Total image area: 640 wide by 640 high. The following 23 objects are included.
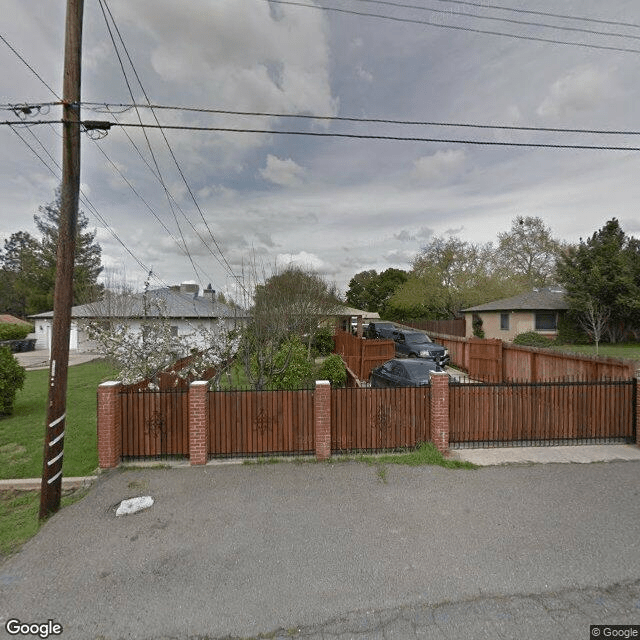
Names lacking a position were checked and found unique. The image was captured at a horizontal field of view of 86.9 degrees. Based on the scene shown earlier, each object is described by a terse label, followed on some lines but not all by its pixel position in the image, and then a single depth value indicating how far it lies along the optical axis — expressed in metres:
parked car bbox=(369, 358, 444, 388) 9.42
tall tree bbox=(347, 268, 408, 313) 53.56
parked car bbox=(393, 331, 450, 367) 15.24
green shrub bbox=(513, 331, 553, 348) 17.41
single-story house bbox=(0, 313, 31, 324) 39.76
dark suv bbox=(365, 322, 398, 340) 22.34
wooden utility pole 4.69
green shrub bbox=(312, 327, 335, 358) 19.20
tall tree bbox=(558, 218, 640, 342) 17.56
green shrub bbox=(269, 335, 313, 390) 9.43
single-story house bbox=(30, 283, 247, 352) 9.77
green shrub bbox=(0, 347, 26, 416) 9.07
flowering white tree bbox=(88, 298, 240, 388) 7.42
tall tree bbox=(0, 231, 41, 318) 51.38
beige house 20.56
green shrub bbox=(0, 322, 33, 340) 27.61
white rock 4.61
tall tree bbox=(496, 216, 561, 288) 36.62
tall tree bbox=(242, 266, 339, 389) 9.16
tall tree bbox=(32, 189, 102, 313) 37.25
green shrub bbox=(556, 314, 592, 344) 20.17
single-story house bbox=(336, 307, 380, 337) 20.46
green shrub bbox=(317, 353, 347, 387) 11.67
